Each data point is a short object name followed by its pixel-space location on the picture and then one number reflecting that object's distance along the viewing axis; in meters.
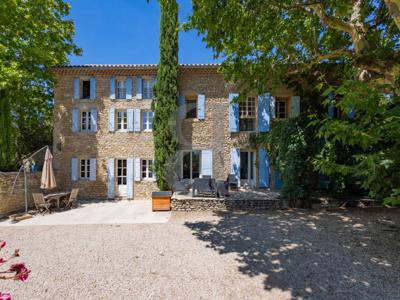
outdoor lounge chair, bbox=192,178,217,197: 8.61
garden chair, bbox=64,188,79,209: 8.79
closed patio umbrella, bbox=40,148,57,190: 8.24
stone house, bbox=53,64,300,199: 10.66
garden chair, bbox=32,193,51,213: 7.97
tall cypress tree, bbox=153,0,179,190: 9.97
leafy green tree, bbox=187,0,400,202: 3.27
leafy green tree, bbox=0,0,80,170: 8.53
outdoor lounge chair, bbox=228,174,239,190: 10.05
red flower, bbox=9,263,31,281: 1.40
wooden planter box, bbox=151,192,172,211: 8.06
